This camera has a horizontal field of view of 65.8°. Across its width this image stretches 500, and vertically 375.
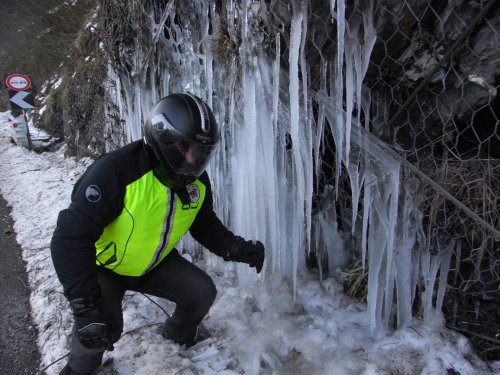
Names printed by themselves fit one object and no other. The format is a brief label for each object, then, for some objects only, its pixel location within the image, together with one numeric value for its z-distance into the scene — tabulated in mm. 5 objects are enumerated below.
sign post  9188
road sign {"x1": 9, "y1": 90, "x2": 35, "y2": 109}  9180
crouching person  1698
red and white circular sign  9184
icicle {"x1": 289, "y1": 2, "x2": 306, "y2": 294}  2131
